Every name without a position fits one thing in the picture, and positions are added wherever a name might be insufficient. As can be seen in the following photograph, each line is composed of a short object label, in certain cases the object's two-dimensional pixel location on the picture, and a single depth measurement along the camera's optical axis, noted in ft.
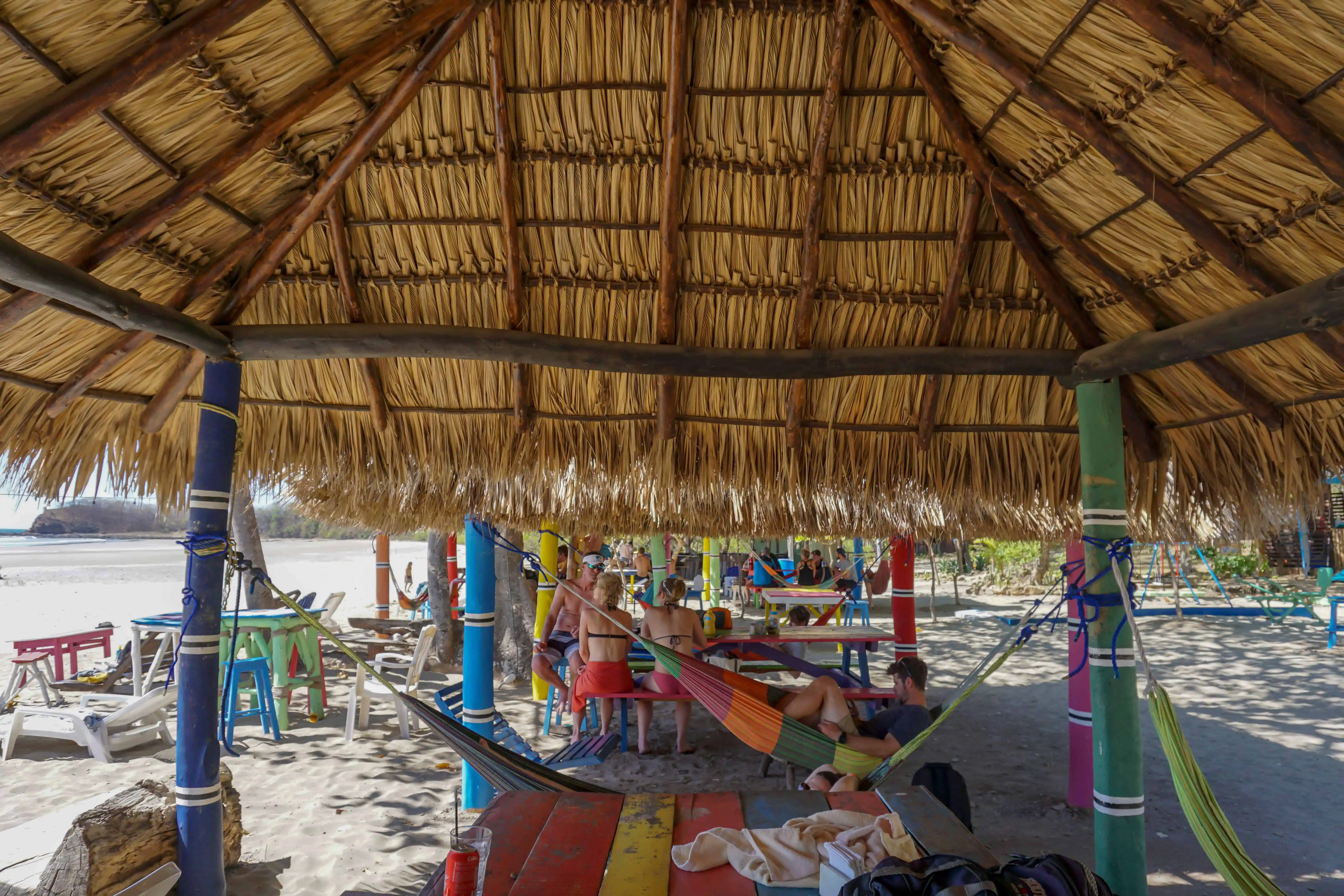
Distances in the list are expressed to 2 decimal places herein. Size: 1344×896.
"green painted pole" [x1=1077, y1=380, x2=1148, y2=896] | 8.78
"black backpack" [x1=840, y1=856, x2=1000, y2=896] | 5.20
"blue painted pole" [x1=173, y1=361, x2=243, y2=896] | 9.39
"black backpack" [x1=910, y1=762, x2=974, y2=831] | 9.93
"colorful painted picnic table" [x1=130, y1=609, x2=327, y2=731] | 18.31
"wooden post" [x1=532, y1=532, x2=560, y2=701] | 20.98
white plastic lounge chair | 15.70
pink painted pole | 13.20
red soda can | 5.24
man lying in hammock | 12.63
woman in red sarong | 15.89
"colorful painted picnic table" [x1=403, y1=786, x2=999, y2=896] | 6.18
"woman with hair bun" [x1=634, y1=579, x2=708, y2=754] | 16.42
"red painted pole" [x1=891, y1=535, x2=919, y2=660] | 20.06
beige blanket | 6.29
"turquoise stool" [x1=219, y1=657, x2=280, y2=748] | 17.66
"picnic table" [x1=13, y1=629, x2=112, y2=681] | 20.04
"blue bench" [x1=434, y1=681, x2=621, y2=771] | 12.89
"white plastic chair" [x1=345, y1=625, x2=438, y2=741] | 17.53
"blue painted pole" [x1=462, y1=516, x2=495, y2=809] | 13.23
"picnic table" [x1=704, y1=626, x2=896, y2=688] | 17.65
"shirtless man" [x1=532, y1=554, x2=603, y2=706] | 18.58
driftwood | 8.82
